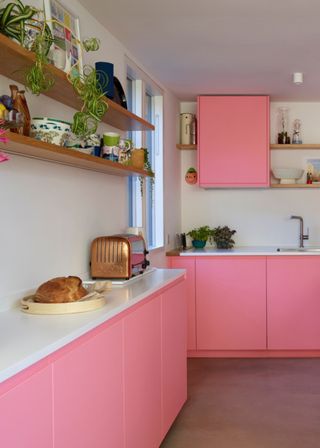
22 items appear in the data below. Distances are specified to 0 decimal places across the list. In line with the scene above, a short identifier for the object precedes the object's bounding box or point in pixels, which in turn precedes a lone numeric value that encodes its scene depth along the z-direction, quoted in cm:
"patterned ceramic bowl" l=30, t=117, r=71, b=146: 196
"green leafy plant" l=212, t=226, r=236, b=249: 482
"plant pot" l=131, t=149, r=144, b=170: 305
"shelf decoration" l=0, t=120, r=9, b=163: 141
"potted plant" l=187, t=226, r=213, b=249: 488
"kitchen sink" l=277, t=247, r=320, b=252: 466
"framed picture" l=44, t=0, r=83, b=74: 212
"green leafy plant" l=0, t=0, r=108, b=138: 176
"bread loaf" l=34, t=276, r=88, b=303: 191
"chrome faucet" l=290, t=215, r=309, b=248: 484
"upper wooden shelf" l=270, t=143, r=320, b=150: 486
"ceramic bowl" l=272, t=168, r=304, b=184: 492
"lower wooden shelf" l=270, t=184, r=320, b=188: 486
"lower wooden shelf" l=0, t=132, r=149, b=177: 174
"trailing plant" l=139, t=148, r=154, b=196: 322
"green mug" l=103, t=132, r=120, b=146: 267
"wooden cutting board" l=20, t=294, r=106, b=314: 184
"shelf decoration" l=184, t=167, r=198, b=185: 504
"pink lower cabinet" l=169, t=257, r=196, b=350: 448
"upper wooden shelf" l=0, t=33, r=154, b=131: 170
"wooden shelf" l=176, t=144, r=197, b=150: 487
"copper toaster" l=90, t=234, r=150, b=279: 270
